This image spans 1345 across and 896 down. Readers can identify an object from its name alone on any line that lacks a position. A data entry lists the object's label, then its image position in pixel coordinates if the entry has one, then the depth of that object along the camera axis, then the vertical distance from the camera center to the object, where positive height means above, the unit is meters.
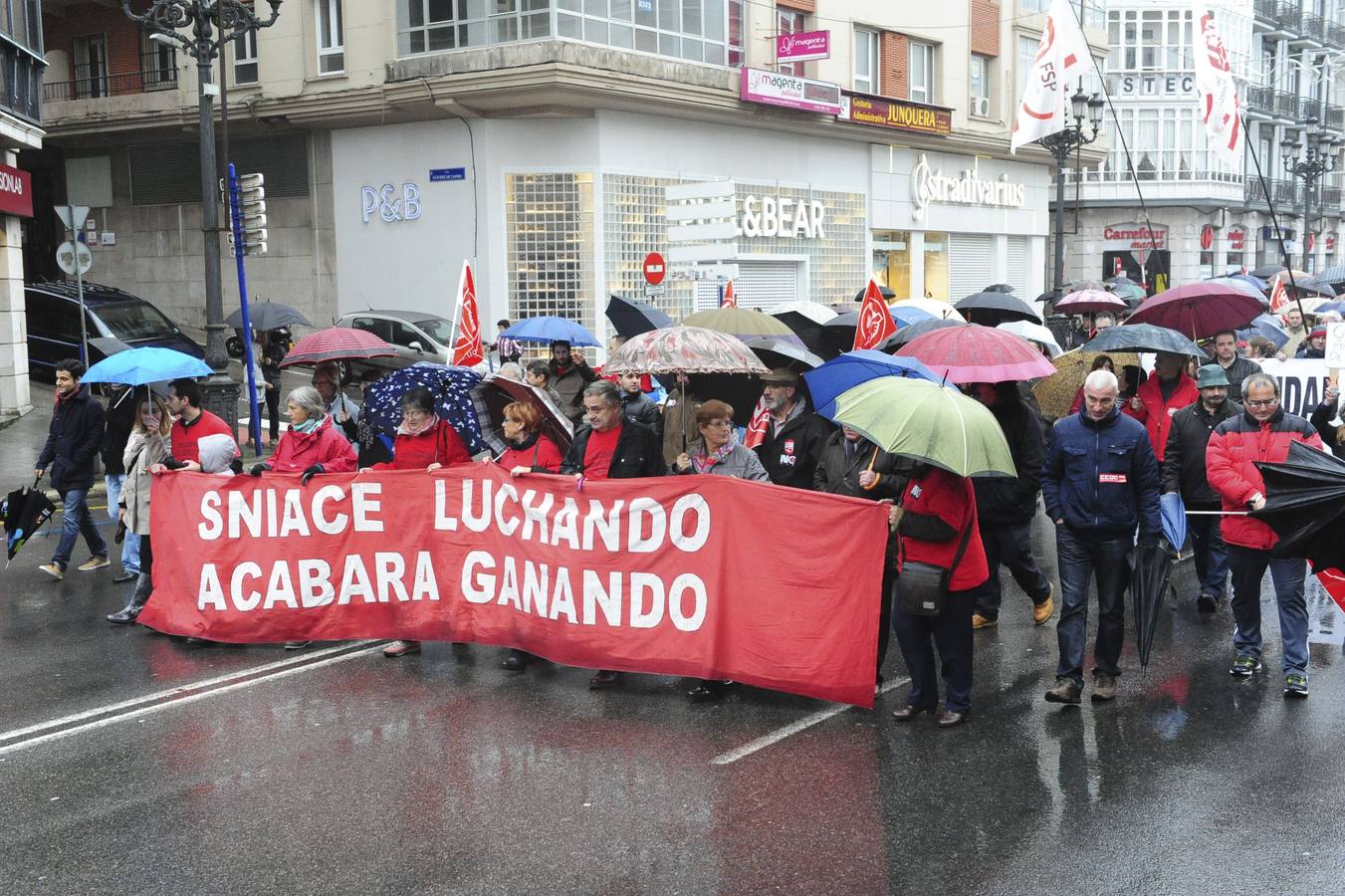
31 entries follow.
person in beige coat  9.66 -1.14
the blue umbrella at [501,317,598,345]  12.89 -0.24
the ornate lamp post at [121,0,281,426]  17.91 +2.65
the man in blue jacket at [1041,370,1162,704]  7.42 -1.17
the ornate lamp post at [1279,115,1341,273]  43.28 +4.17
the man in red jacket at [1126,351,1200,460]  9.89 -0.74
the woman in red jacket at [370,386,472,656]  8.95 -0.86
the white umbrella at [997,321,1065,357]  13.07 -0.32
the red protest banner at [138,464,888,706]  7.28 -1.55
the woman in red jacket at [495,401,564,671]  8.50 -0.85
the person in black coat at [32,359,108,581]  11.41 -1.14
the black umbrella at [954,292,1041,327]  14.15 -0.10
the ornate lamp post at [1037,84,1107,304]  27.43 +3.25
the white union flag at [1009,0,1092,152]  18.23 +3.06
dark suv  23.19 -0.20
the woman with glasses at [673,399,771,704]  7.82 -0.86
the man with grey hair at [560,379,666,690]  8.17 -0.84
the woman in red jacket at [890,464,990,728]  6.91 -1.37
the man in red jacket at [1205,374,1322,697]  7.64 -1.27
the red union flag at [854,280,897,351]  12.12 -0.17
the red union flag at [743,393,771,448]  9.22 -0.84
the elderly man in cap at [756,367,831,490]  8.55 -0.84
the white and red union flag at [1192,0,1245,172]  15.79 +2.37
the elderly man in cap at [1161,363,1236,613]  8.80 -0.95
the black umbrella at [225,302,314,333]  20.22 -0.09
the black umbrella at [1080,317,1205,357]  9.46 -0.30
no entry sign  20.80 +0.55
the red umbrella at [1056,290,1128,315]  17.59 -0.06
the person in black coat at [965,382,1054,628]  8.69 -1.20
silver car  23.30 -0.42
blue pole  17.88 -0.48
